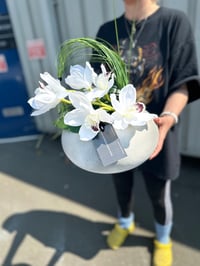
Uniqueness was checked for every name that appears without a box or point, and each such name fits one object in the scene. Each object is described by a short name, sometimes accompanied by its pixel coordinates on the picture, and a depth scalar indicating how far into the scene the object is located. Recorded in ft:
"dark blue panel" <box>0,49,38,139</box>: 7.69
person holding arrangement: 3.54
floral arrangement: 2.45
